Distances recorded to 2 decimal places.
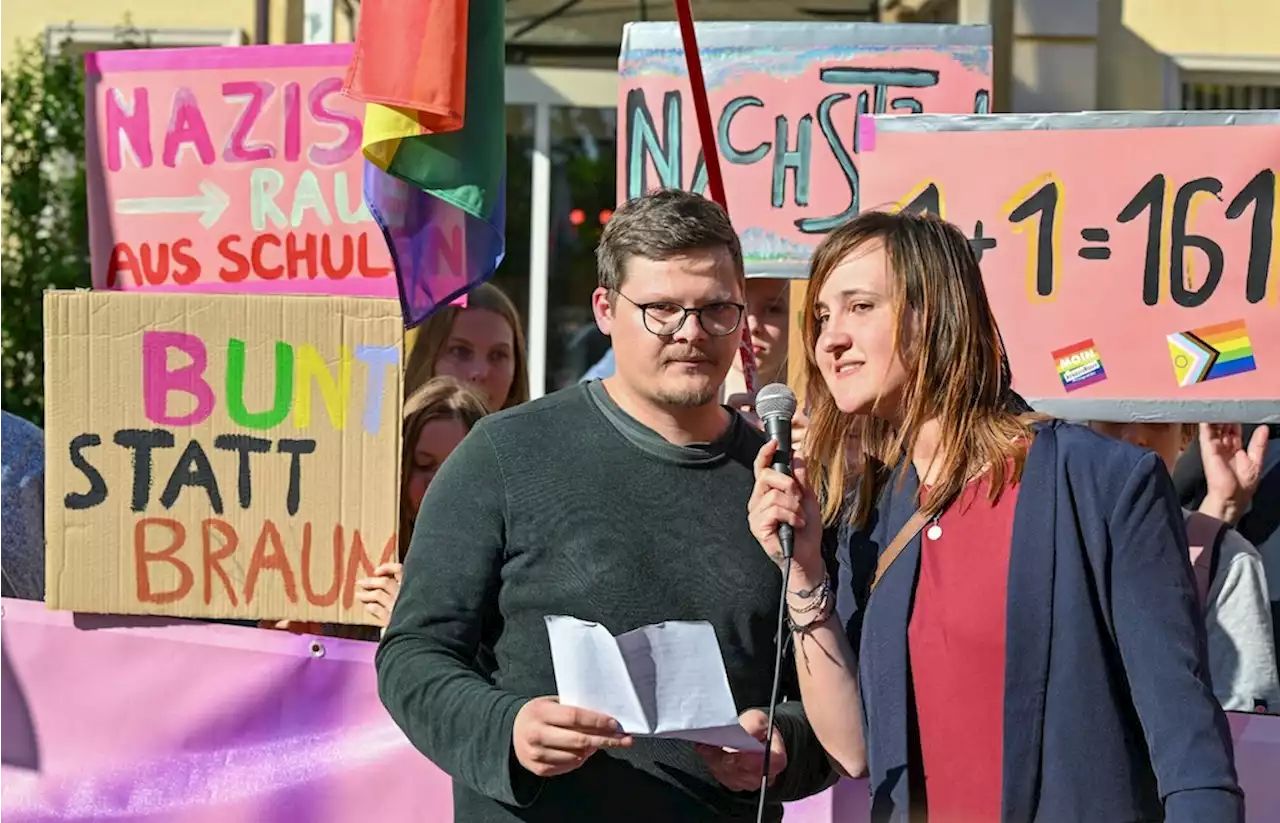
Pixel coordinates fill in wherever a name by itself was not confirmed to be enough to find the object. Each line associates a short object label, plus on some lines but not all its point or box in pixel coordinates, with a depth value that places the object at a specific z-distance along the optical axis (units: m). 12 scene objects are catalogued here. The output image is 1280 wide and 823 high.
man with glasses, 2.49
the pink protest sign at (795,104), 4.32
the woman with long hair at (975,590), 2.22
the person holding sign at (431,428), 3.98
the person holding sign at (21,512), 3.97
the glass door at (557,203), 8.40
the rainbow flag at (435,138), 3.51
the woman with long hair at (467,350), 4.72
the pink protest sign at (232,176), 4.25
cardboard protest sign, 3.54
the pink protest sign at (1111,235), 3.73
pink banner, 3.66
